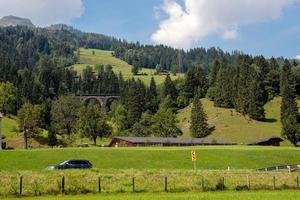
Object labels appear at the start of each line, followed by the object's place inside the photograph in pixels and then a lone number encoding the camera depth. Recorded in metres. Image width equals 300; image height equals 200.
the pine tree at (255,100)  163.12
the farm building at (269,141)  132.00
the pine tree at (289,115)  138.62
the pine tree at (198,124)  152.00
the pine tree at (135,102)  176.88
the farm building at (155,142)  119.30
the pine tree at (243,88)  166.88
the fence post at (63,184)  39.61
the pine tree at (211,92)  188.12
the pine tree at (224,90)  177.25
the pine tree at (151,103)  194.31
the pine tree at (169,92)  197.68
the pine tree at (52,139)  124.56
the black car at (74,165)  57.84
